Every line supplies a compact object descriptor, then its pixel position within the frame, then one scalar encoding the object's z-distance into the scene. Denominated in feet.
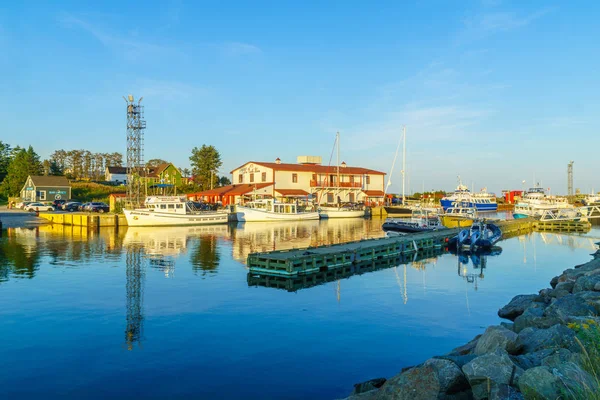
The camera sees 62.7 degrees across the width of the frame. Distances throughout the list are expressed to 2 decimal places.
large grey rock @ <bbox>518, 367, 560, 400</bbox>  22.79
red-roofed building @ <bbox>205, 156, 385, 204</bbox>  252.42
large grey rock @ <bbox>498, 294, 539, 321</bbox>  56.54
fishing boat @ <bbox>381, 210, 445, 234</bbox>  144.15
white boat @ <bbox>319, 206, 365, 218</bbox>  234.95
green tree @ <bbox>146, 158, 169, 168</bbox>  512.22
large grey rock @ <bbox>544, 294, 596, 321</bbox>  40.88
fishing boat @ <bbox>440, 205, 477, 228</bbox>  179.01
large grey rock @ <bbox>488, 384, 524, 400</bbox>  24.17
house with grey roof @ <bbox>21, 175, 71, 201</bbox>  263.90
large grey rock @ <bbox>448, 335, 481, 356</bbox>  39.17
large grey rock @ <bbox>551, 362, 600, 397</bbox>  20.99
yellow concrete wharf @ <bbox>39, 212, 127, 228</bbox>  175.22
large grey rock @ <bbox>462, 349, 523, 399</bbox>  25.85
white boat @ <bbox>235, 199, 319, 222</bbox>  204.54
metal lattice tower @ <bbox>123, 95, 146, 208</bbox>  195.52
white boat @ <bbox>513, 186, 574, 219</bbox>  234.23
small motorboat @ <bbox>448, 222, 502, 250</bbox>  120.06
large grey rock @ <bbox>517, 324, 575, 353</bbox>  32.68
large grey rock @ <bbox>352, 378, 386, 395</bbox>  32.50
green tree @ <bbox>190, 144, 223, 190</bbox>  338.44
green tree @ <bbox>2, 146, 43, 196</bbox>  293.43
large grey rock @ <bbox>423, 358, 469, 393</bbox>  27.61
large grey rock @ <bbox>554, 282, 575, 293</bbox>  60.49
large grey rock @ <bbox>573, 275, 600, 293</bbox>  54.62
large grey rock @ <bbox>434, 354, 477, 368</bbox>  30.64
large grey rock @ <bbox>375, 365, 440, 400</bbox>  24.81
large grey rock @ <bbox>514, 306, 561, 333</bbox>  41.16
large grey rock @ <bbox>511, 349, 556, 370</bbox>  29.55
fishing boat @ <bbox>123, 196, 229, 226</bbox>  178.81
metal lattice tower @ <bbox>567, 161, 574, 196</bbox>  396.78
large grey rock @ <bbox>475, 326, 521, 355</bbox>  33.58
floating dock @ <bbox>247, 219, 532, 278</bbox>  80.38
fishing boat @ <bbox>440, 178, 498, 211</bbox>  277.44
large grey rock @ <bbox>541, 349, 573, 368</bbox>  26.94
